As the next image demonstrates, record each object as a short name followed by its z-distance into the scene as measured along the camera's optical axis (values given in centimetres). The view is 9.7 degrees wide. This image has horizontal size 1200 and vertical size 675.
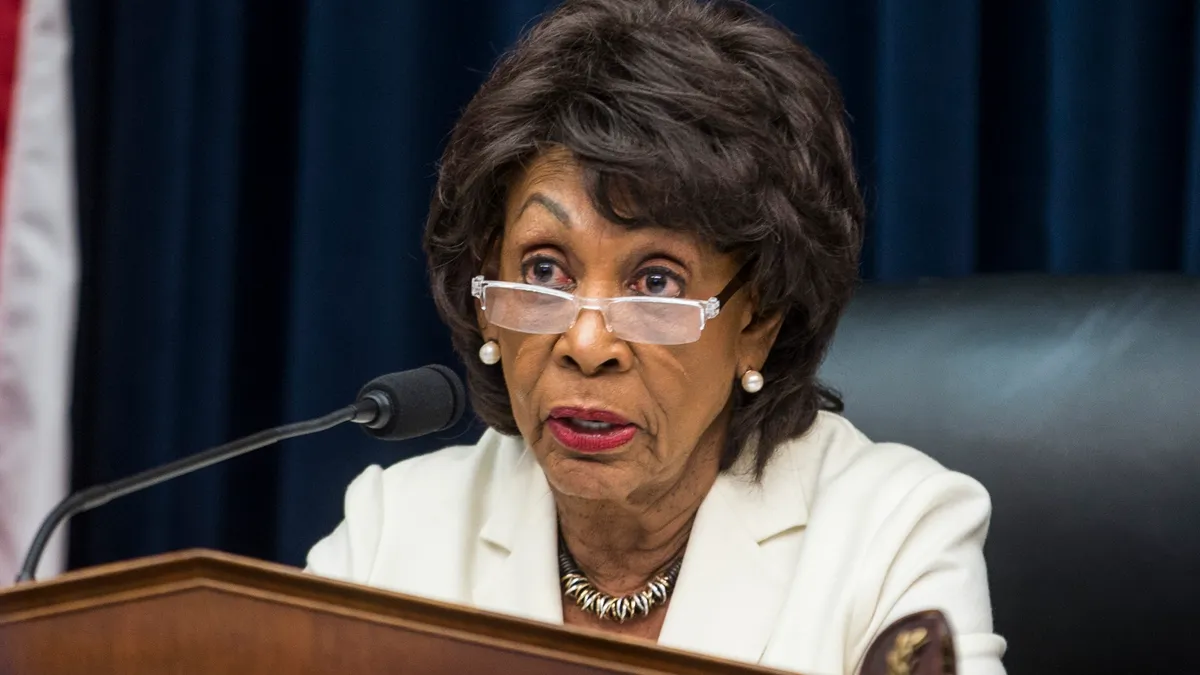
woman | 367
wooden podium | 332
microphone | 360
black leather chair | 375
